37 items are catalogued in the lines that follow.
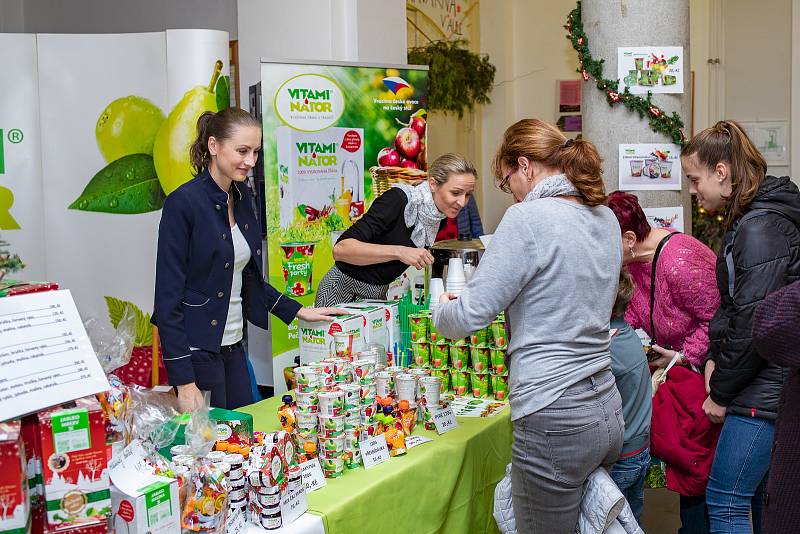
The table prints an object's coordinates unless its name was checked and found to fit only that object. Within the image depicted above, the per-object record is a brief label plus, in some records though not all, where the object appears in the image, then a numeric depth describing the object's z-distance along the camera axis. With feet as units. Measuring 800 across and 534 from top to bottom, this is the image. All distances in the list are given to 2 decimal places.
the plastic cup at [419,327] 9.30
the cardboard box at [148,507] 5.08
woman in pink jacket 9.04
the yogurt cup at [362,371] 7.68
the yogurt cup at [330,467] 6.91
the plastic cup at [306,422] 6.97
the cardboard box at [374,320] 9.23
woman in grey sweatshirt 6.30
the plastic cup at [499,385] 9.23
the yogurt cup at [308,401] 6.99
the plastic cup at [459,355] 9.29
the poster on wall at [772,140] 22.93
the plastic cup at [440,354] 9.31
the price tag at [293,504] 6.04
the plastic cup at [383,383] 8.29
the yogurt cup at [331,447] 6.92
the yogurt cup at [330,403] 6.93
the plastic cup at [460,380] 9.36
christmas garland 11.70
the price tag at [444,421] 8.19
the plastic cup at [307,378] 7.28
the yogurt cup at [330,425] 6.91
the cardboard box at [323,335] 8.82
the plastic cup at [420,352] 9.32
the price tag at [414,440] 7.75
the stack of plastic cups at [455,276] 8.95
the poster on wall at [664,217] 11.88
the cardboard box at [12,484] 4.42
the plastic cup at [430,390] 8.27
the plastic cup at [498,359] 9.13
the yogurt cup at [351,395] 7.16
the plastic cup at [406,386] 8.20
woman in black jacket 7.41
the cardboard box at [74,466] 4.72
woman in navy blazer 8.32
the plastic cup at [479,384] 9.30
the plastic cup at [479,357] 9.21
